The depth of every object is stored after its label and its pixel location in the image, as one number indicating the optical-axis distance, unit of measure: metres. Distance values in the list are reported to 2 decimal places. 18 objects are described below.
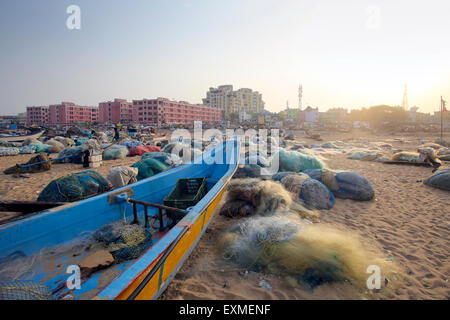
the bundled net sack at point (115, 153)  10.33
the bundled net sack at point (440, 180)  5.50
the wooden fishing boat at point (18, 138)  15.73
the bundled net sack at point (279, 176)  5.46
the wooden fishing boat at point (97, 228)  1.70
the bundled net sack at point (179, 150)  8.65
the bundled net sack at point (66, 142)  14.10
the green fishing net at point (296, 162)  7.06
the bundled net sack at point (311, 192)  4.38
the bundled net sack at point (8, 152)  10.86
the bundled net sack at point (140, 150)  11.39
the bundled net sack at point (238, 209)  3.89
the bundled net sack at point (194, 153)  9.04
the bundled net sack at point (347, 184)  4.89
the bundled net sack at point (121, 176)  4.87
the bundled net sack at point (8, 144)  13.38
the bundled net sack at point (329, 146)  15.25
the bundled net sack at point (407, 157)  8.83
